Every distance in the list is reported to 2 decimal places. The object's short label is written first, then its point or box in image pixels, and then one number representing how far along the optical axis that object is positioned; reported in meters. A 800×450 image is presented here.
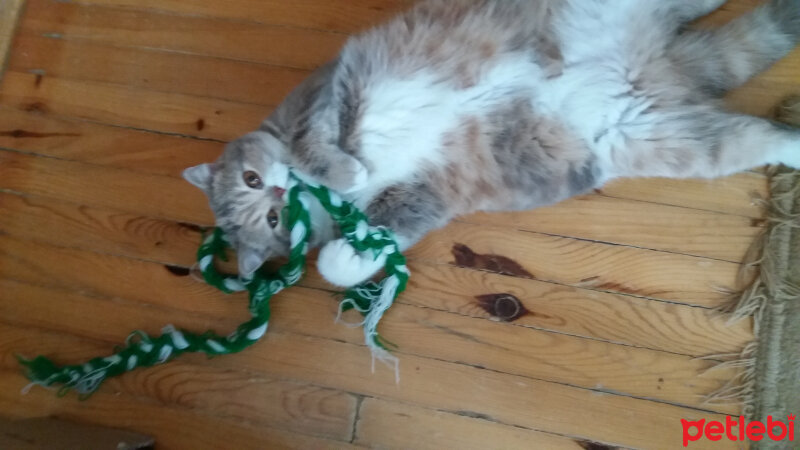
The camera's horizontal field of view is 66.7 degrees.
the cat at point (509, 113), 0.55
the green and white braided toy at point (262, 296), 0.55
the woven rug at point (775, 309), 0.58
